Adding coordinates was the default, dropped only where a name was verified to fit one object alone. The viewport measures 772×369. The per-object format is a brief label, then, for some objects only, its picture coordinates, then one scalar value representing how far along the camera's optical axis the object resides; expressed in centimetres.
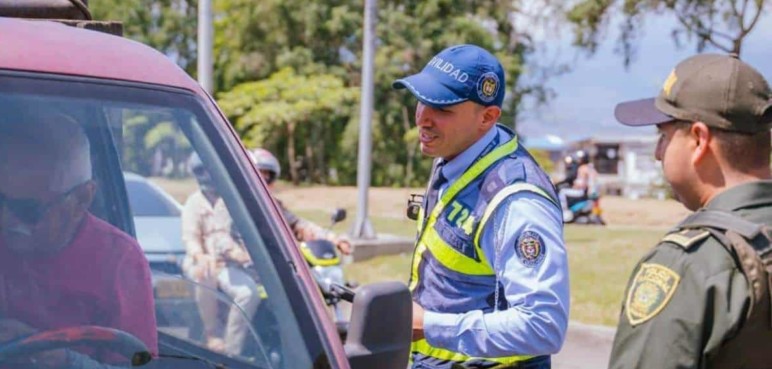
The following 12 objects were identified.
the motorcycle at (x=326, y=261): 738
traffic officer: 302
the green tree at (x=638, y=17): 2328
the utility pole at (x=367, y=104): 1334
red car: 245
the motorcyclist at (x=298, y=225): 695
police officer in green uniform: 212
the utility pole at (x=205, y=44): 966
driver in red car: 242
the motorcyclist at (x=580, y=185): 2216
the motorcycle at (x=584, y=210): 2211
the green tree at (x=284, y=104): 3156
